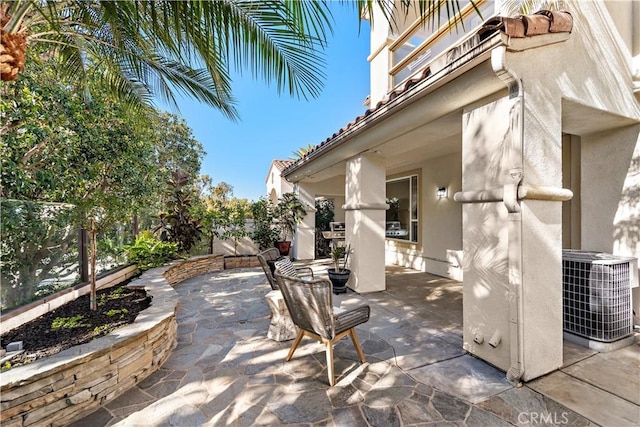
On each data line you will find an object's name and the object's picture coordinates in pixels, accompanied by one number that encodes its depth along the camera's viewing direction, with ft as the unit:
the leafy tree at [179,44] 7.83
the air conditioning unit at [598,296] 11.53
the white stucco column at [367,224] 20.26
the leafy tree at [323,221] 41.29
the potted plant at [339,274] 20.33
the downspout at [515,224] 9.35
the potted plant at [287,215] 34.73
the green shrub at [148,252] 22.91
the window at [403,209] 29.22
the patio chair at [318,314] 9.63
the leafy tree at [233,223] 32.91
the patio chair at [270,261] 15.10
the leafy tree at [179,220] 29.27
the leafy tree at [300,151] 52.86
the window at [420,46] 19.85
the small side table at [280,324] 13.21
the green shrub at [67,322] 11.26
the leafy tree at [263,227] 34.99
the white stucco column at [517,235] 9.43
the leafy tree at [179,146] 55.83
